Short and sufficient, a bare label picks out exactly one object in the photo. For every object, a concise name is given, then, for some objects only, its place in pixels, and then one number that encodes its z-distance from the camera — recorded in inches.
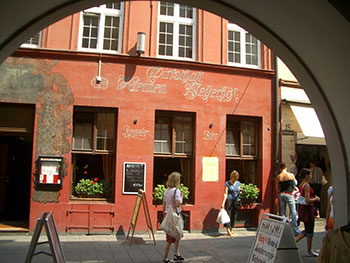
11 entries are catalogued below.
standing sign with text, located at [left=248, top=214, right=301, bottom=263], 211.6
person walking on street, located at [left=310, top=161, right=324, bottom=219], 518.6
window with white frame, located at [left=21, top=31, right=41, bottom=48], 425.1
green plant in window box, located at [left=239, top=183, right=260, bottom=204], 454.0
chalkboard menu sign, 420.2
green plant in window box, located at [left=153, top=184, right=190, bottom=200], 426.3
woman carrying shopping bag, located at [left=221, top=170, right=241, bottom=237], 421.4
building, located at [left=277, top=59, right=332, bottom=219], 478.9
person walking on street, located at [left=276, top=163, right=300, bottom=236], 394.0
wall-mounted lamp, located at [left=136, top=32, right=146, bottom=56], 431.2
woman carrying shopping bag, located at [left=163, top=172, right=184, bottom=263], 288.0
